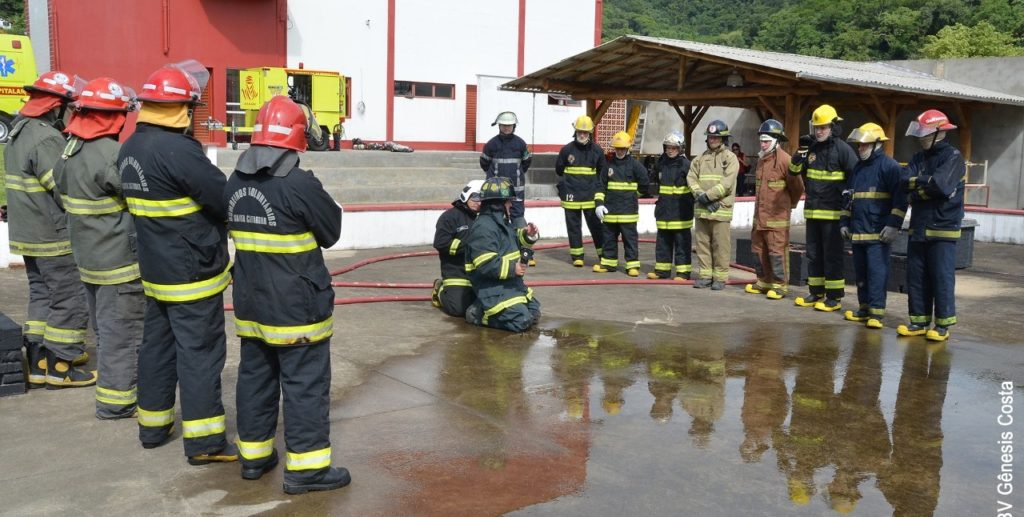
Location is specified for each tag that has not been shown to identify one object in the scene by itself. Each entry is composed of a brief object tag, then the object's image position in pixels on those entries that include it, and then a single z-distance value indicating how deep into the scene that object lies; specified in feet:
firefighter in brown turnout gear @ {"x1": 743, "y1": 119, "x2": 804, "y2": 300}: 31.94
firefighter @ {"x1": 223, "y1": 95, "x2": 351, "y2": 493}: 13.89
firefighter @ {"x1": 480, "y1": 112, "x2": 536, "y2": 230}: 39.34
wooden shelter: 58.23
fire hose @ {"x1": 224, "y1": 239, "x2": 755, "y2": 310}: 29.81
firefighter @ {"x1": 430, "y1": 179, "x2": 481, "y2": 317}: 27.04
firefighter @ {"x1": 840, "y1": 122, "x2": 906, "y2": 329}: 27.58
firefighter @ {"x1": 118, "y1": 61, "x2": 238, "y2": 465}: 15.26
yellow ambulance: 62.85
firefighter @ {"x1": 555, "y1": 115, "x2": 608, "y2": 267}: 38.88
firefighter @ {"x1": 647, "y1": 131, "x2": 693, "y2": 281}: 35.50
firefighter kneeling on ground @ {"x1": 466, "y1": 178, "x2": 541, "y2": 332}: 25.03
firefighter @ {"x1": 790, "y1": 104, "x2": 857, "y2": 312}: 30.09
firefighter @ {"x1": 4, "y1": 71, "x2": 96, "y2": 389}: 19.81
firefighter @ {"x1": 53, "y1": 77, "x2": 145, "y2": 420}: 17.37
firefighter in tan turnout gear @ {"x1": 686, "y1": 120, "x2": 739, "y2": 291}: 33.30
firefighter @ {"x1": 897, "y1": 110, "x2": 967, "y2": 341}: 25.23
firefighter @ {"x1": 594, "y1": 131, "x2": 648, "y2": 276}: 37.60
